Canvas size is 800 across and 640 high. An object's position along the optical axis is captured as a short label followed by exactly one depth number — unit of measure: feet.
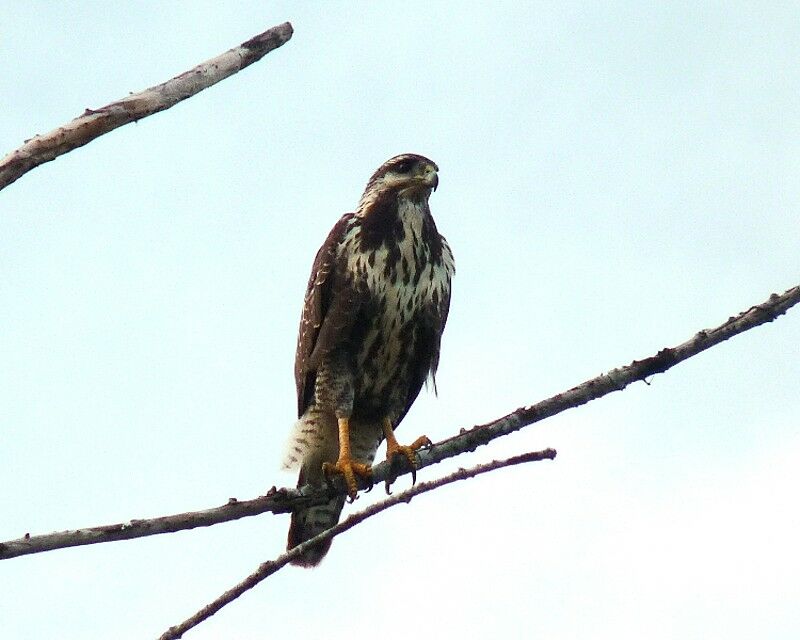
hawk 50.21
